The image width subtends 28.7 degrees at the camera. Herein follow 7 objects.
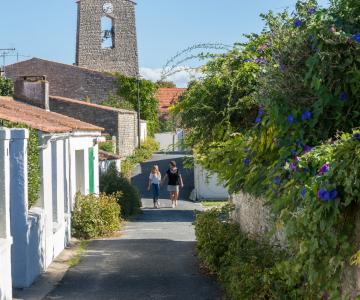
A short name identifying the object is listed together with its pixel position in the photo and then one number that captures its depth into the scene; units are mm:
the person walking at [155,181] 25297
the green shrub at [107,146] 33312
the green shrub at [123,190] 21953
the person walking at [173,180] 24844
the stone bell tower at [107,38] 52188
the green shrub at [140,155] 32344
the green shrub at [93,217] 16125
